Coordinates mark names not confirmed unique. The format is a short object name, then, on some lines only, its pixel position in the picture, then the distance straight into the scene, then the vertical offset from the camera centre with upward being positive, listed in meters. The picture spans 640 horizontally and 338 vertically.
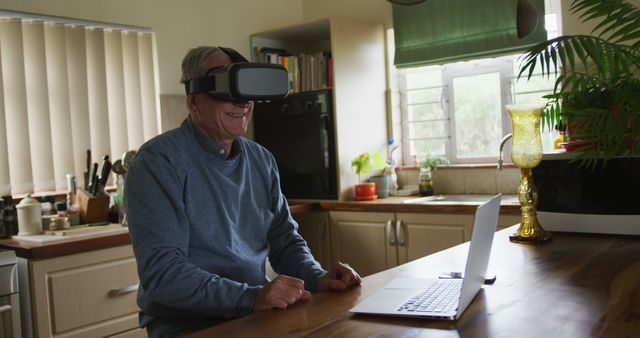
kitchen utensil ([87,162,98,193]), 3.30 -0.14
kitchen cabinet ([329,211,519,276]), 3.35 -0.56
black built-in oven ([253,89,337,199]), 3.90 +0.01
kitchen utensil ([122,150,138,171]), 3.35 -0.03
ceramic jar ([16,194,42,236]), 2.98 -0.29
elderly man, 1.53 -0.21
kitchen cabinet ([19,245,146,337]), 2.58 -0.60
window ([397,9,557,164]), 3.91 +0.19
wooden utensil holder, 3.24 -0.28
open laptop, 1.22 -0.35
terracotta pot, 3.85 -0.32
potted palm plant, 1.75 +0.08
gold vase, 2.07 -0.09
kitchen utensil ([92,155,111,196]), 3.26 -0.12
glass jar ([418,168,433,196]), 4.03 -0.31
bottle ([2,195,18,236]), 2.96 -0.27
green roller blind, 3.65 +0.63
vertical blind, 3.21 +0.31
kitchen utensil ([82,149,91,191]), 3.38 -0.11
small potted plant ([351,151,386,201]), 3.85 -0.18
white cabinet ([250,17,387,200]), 3.88 +0.38
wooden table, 1.14 -0.36
